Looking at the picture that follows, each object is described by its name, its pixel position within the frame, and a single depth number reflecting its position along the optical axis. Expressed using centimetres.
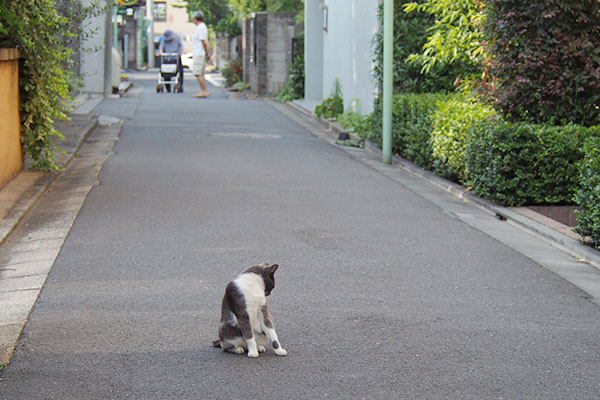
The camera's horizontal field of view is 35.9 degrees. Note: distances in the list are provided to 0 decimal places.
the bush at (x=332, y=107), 2258
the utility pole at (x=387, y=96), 1462
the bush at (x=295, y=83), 3008
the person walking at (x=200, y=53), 2878
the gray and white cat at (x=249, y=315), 497
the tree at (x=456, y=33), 1338
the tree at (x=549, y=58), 1118
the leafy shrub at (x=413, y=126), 1361
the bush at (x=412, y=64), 1695
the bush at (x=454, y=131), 1172
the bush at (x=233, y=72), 3928
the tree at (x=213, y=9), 5178
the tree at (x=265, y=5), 3642
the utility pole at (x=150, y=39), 6906
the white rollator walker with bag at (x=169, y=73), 3053
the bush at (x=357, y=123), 1730
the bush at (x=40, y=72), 1099
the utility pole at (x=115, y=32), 3551
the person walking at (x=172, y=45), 3114
